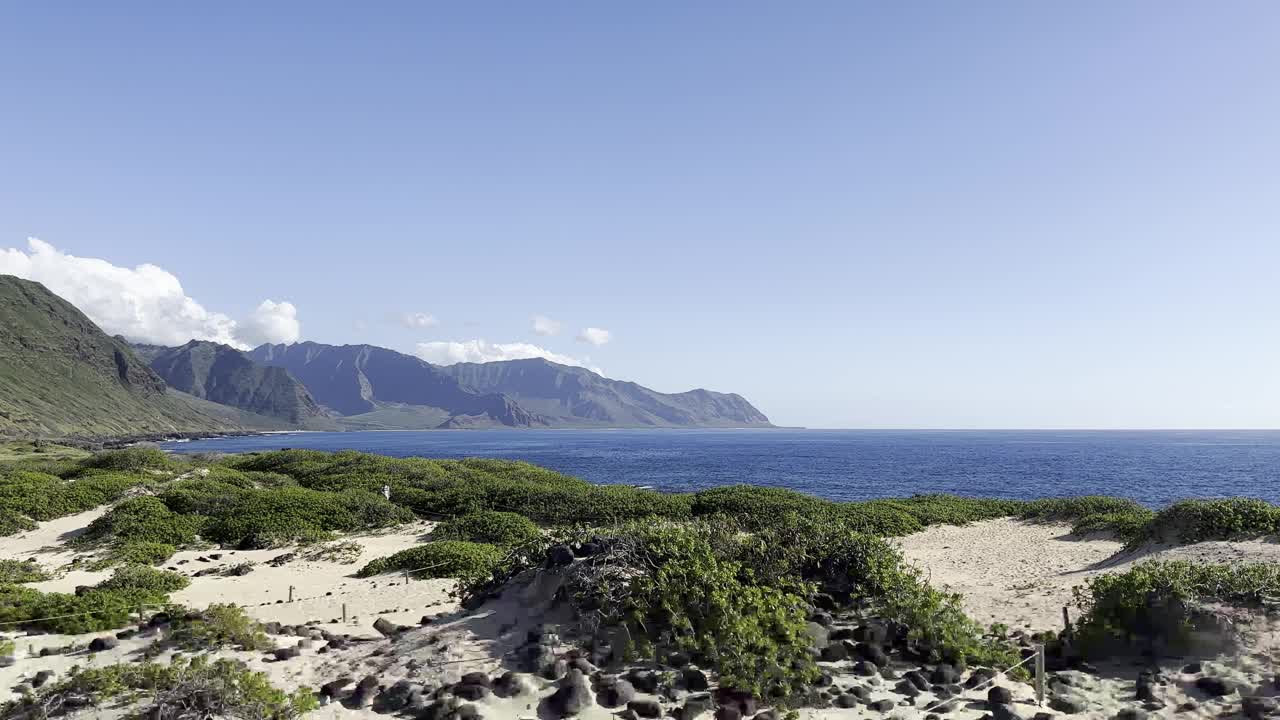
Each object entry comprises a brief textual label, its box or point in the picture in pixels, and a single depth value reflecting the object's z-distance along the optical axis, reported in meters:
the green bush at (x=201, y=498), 27.44
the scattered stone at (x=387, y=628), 12.90
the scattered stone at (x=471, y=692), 9.55
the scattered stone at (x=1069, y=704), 9.41
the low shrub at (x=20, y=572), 18.11
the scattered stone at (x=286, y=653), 11.32
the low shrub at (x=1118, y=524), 25.17
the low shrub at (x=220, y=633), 11.60
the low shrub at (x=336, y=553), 21.91
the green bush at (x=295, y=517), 23.97
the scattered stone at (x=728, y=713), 8.98
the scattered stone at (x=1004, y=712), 9.02
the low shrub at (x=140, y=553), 20.75
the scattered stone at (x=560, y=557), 13.41
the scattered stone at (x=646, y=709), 9.18
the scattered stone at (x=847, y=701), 9.61
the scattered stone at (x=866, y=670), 10.66
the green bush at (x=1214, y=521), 20.34
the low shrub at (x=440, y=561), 19.33
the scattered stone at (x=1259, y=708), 8.71
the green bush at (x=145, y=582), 16.84
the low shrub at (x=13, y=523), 24.75
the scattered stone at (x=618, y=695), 9.42
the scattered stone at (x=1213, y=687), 9.52
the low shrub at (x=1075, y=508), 32.92
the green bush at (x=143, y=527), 23.52
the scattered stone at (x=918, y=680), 10.24
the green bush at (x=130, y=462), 36.88
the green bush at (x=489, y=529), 24.61
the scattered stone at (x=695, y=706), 9.14
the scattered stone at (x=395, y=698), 9.34
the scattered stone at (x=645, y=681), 9.88
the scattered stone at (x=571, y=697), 9.24
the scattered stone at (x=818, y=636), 11.26
